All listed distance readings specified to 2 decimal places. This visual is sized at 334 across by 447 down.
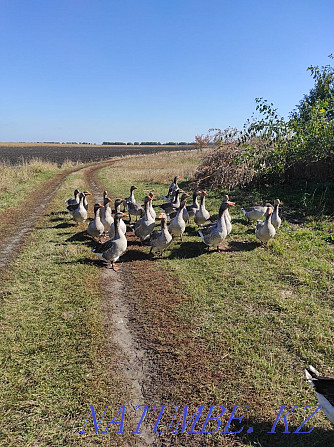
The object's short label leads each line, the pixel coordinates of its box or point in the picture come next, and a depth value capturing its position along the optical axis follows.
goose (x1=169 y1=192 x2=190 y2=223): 10.94
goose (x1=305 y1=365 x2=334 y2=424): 3.32
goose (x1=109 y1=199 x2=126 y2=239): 9.52
